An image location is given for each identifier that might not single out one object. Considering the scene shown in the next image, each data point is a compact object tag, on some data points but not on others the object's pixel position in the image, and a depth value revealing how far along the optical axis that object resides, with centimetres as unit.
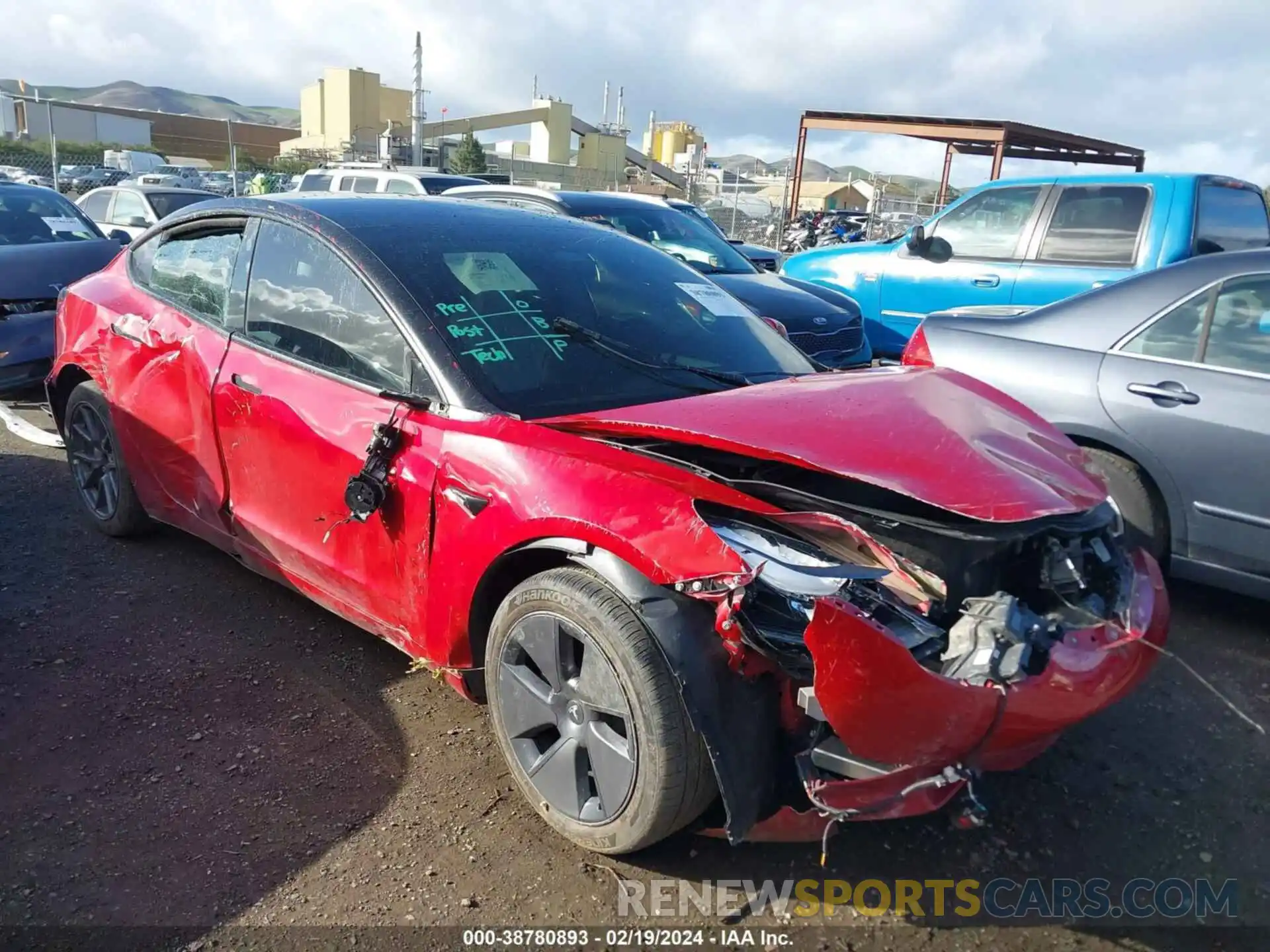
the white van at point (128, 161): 3591
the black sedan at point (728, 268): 678
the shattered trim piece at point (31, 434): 572
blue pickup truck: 668
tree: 4112
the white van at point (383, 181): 1434
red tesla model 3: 221
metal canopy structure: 1488
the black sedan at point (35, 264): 640
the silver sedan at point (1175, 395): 371
